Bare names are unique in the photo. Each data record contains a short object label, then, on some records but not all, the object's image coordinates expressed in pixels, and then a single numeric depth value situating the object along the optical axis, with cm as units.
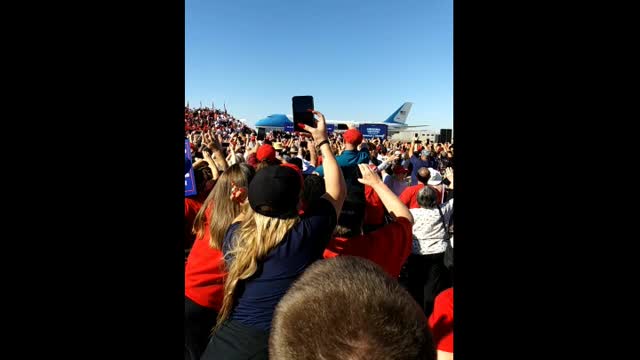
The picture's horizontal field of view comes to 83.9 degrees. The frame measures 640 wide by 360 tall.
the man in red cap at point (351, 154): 420
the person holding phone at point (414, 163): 820
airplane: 5834
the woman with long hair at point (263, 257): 162
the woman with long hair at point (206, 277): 216
